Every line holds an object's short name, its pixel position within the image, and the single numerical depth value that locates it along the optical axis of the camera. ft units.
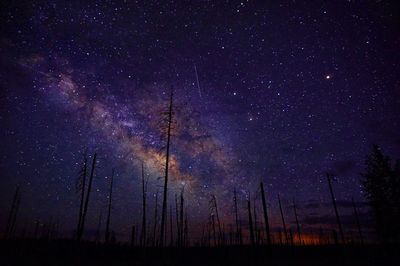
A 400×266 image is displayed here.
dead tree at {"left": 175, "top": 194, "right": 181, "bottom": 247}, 163.38
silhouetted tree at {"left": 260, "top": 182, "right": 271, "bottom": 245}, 99.71
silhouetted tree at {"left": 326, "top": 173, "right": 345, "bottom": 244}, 118.42
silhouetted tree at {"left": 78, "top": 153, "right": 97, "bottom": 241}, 106.62
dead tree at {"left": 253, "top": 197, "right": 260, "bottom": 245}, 178.56
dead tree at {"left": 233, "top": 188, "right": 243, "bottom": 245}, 177.64
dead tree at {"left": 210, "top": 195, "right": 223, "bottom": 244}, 183.09
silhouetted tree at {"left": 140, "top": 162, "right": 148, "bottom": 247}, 133.08
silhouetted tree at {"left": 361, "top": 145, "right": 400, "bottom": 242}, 99.50
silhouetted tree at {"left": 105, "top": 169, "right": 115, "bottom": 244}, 132.16
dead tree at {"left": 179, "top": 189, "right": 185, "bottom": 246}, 153.16
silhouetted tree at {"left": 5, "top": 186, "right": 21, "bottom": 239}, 206.08
